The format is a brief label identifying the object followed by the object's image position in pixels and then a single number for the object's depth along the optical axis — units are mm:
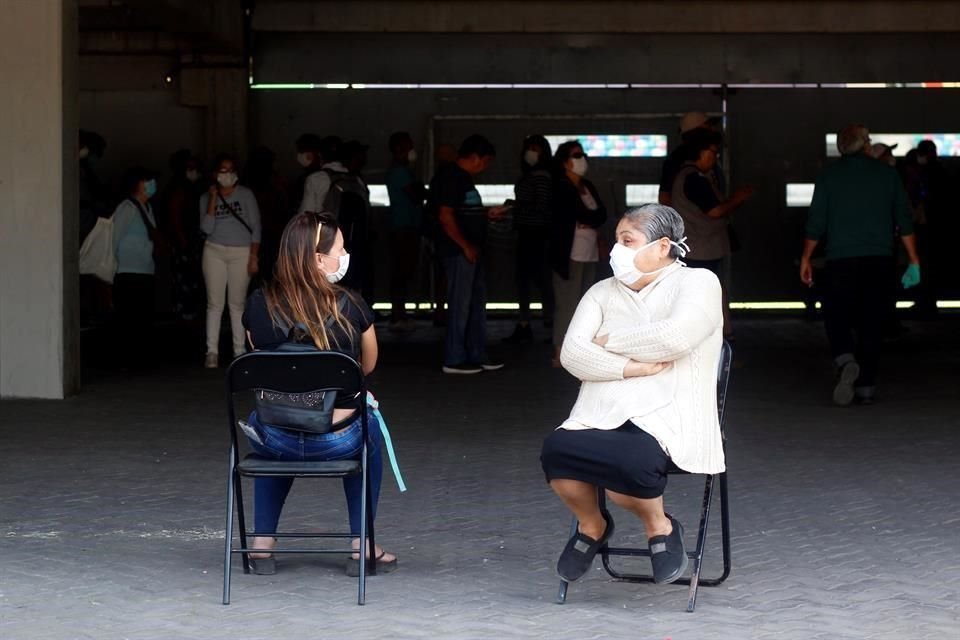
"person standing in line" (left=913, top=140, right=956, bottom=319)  17047
